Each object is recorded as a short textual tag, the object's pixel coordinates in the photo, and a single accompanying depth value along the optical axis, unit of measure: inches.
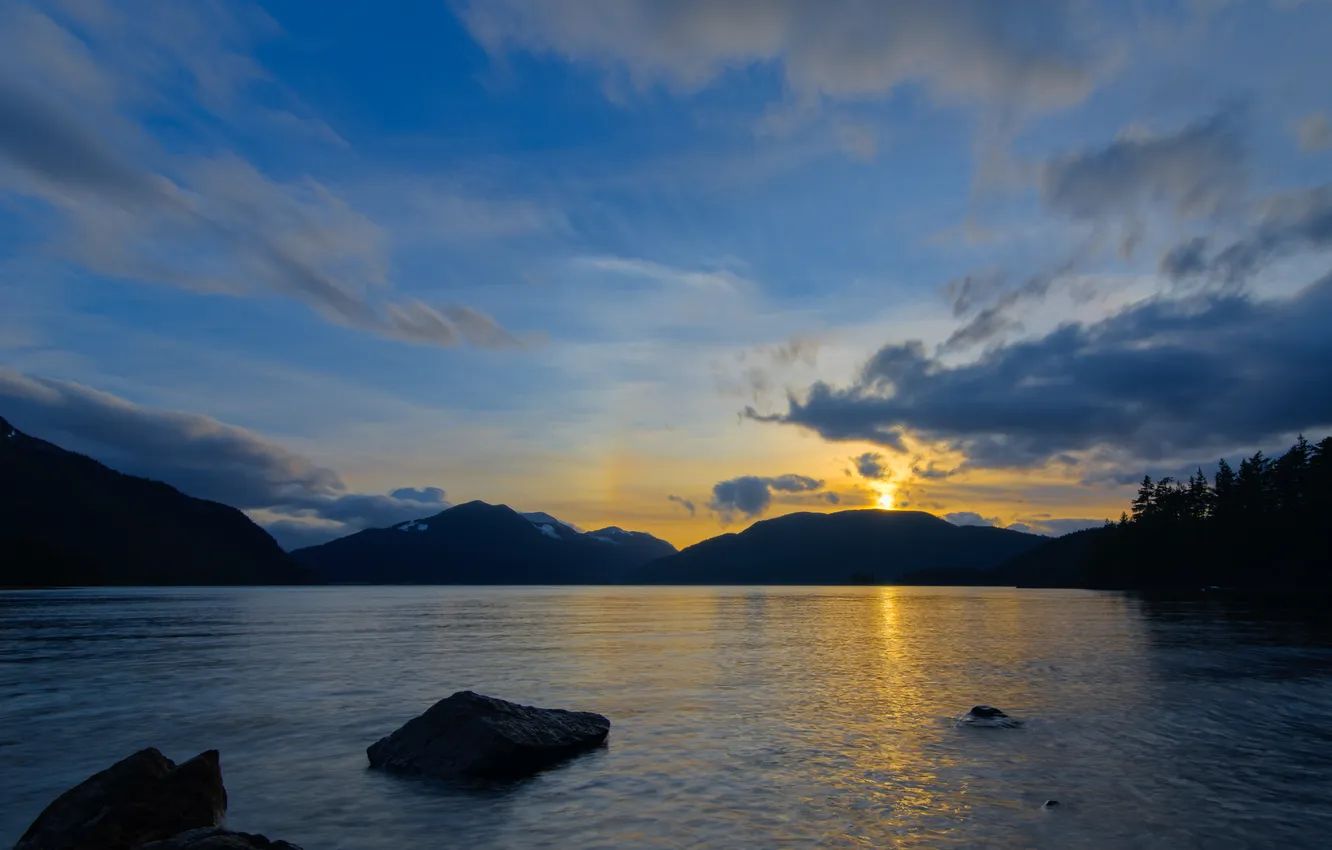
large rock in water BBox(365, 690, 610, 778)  934.4
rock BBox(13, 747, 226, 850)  633.6
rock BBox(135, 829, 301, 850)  542.9
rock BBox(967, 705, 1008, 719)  1195.6
